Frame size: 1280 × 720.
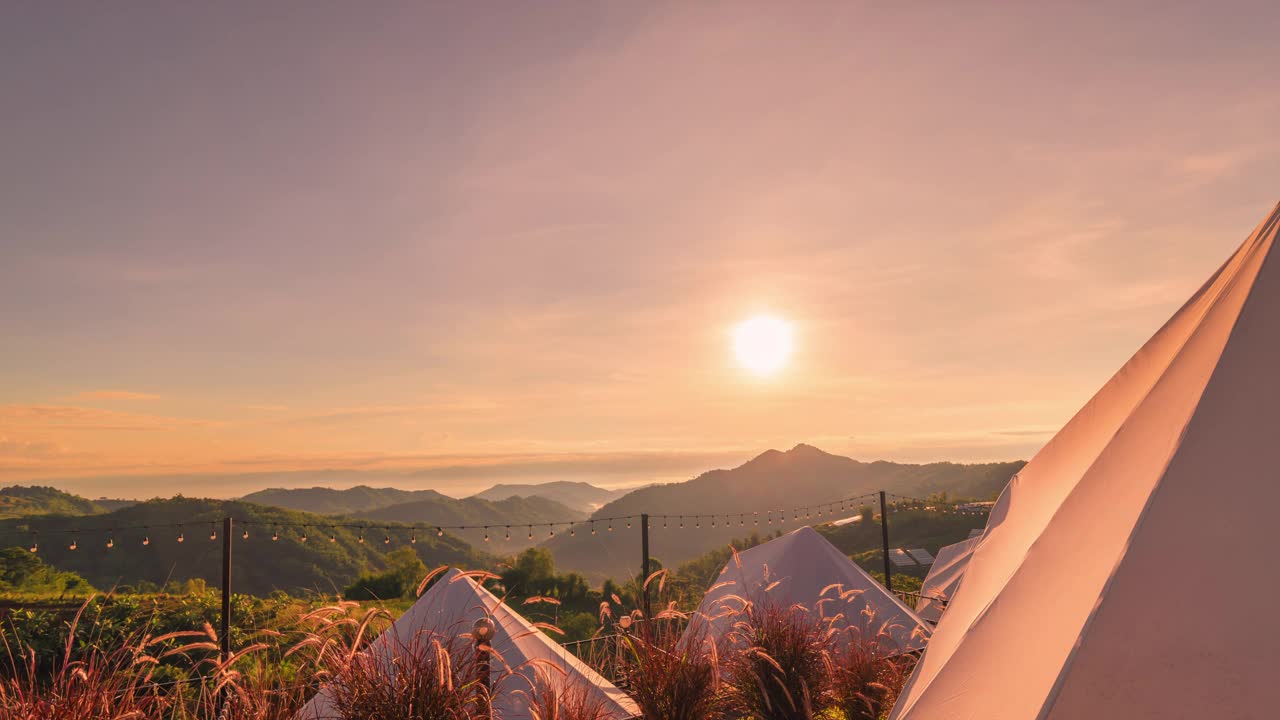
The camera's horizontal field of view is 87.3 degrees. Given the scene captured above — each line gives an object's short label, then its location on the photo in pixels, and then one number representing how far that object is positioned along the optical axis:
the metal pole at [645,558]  12.79
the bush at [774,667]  5.99
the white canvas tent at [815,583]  10.01
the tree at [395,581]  35.38
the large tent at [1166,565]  2.01
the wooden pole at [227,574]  11.60
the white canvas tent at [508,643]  5.50
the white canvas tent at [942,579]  13.71
